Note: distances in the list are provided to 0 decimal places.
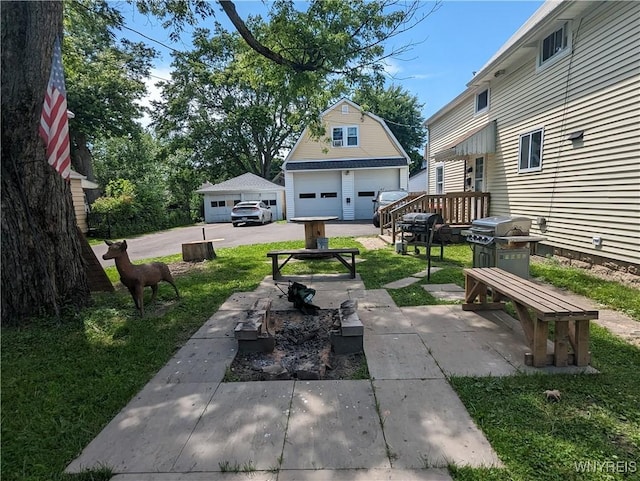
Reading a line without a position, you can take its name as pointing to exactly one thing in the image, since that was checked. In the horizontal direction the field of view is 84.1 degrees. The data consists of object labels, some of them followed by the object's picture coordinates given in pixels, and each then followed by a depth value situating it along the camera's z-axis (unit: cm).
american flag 428
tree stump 927
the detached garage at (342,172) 2144
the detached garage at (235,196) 2528
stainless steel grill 495
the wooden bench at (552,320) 290
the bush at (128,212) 1747
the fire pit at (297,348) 318
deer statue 459
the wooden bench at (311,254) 663
